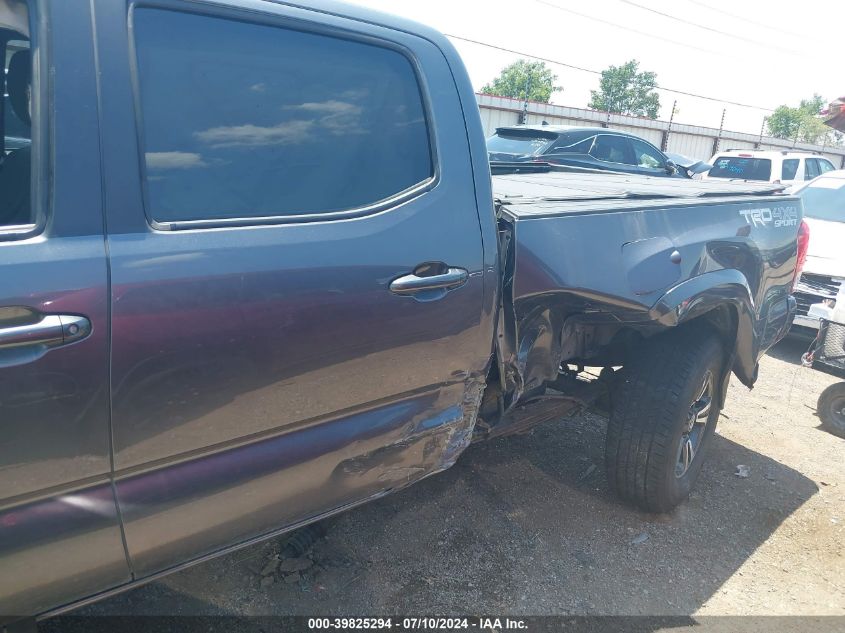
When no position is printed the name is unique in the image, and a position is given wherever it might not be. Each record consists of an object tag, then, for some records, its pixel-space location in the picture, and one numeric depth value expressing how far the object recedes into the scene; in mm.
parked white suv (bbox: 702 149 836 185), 11602
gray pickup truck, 1404
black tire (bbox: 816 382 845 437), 4332
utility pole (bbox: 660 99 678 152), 25489
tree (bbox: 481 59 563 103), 55888
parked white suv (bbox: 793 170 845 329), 5599
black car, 7742
